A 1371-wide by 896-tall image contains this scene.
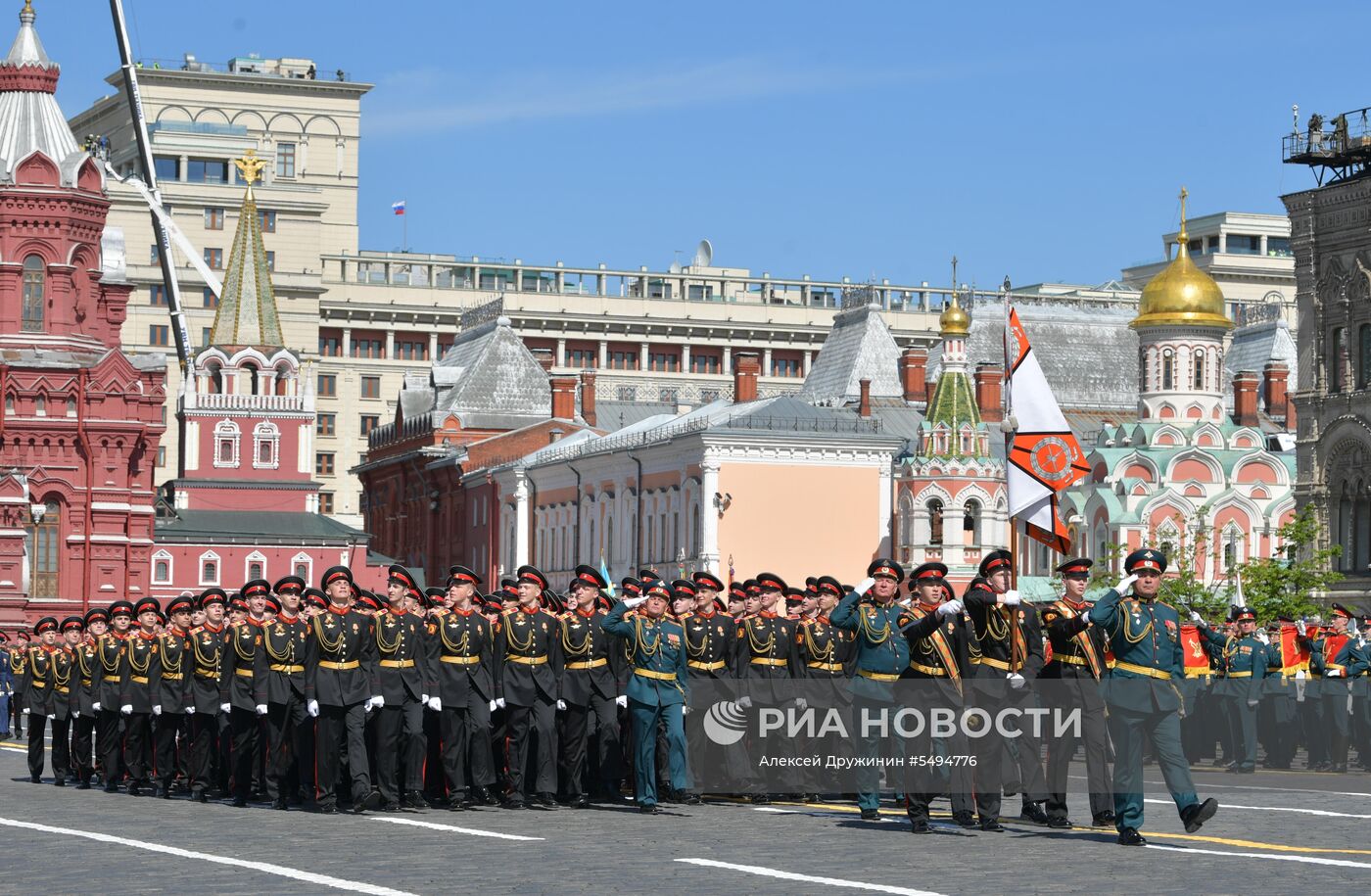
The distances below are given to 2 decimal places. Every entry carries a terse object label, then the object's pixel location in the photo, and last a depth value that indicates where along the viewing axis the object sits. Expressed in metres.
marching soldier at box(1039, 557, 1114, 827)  16.20
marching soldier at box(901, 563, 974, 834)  15.93
